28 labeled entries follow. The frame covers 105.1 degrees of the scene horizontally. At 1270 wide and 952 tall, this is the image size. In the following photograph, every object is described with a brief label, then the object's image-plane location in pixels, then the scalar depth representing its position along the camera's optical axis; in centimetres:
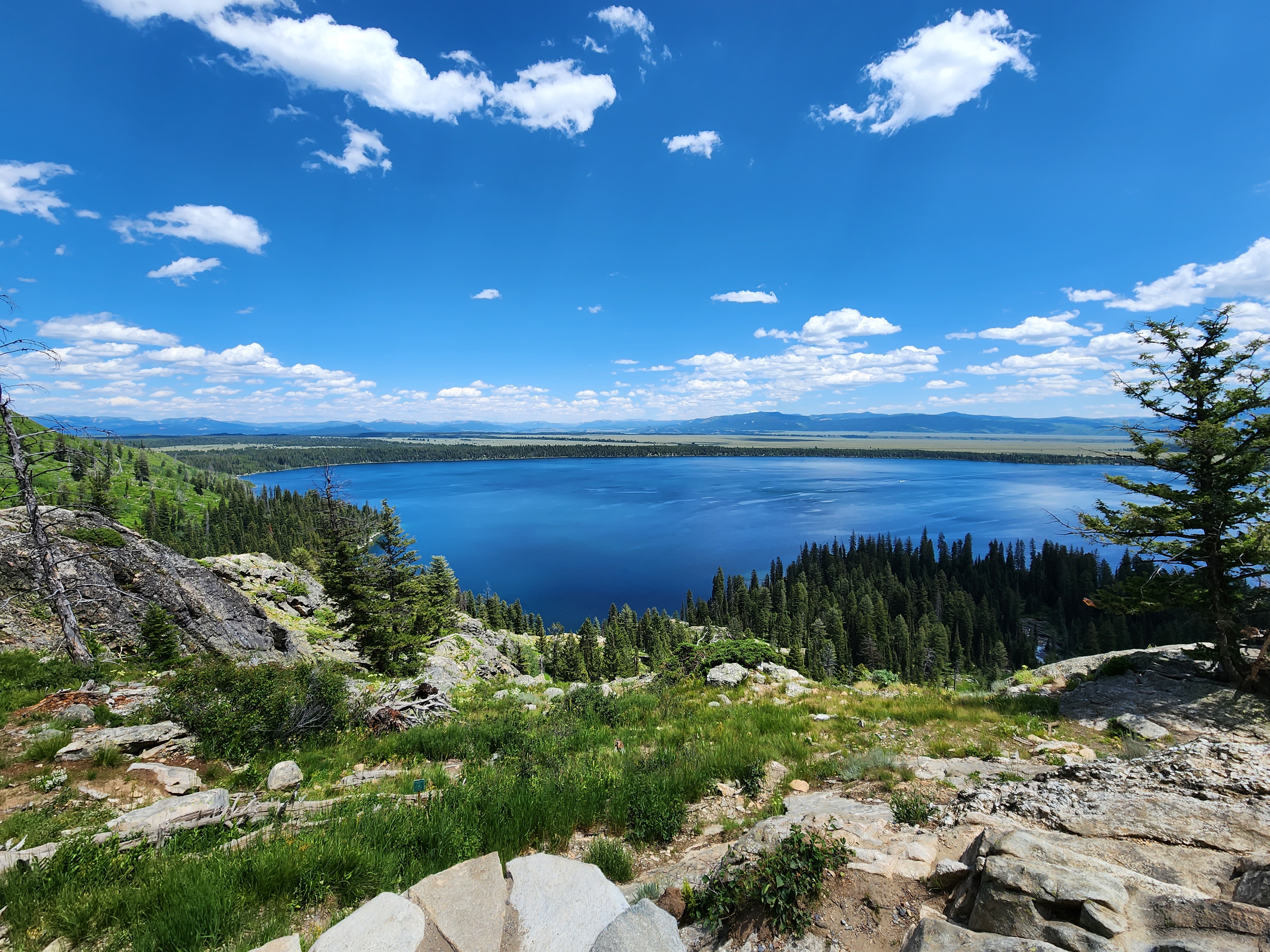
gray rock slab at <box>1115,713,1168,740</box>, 962
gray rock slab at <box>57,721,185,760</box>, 811
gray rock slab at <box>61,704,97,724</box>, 943
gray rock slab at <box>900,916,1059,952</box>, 315
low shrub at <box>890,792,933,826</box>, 599
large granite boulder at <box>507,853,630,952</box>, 392
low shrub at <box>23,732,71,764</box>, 792
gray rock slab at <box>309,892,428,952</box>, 367
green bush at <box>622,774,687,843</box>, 623
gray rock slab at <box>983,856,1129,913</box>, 361
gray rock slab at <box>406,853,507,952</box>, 385
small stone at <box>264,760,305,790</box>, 800
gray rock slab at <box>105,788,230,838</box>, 560
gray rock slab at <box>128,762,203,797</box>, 763
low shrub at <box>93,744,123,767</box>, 791
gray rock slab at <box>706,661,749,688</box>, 1492
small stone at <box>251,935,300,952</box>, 361
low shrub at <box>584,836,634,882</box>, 537
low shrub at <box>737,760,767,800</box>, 762
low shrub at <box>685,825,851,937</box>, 416
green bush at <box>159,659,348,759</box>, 938
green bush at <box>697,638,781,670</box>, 1667
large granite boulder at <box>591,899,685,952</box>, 380
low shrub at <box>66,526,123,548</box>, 1753
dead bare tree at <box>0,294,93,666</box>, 1228
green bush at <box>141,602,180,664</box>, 1549
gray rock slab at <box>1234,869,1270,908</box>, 344
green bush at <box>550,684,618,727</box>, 1202
